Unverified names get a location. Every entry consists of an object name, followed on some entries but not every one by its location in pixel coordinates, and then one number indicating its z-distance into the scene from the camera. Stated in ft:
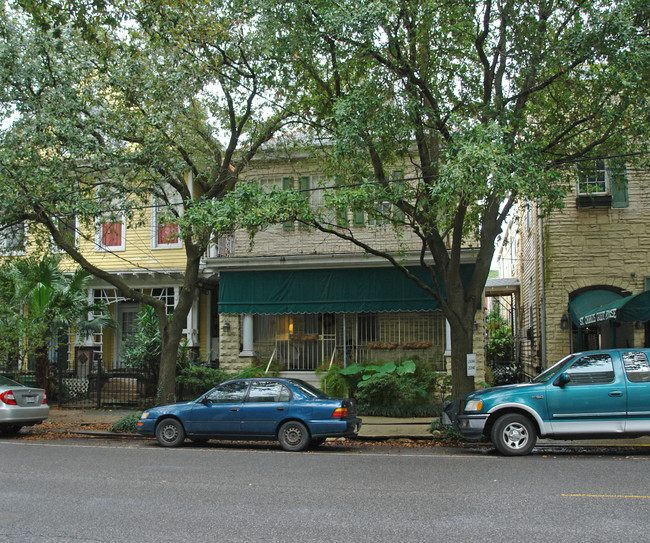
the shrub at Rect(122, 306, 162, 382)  60.23
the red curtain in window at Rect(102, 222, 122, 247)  69.62
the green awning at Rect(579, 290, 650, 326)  42.57
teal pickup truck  34.47
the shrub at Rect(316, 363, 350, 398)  55.36
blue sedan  38.27
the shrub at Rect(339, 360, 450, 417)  52.85
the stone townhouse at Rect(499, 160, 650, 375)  55.16
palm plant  57.88
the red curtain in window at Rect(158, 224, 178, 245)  68.09
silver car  45.24
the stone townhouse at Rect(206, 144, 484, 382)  57.93
